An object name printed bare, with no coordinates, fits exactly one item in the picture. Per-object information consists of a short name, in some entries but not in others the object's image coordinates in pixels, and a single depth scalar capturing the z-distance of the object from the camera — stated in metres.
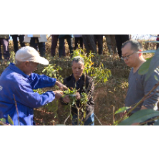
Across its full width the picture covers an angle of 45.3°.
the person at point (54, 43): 5.94
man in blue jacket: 2.12
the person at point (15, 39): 6.78
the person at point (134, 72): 2.04
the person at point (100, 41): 5.56
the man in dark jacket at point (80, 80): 2.83
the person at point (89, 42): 5.41
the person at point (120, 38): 4.67
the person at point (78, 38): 5.69
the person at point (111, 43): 5.67
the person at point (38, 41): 5.89
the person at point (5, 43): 6.42
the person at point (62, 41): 5.67
